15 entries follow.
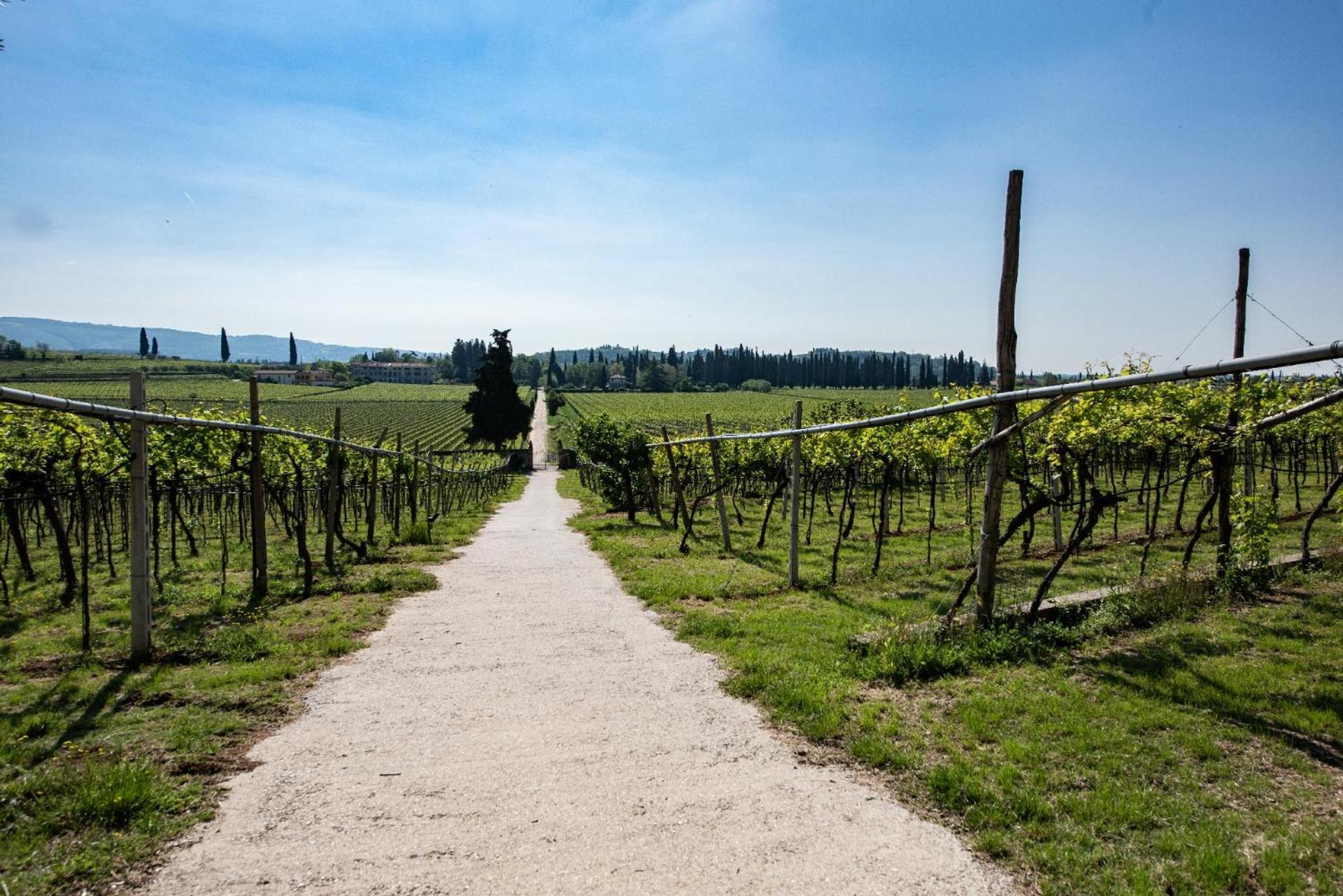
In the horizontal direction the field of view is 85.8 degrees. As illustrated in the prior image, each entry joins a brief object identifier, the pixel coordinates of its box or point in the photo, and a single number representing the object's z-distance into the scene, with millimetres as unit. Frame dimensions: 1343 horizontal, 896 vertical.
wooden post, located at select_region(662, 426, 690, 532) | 14594
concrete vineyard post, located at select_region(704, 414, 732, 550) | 12898
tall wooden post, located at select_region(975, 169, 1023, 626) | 6418
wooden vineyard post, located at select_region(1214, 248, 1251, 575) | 8570
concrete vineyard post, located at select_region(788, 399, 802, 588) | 9367
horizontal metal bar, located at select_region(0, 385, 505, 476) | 4527
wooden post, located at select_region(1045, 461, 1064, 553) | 12172
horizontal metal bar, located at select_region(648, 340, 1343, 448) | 3646
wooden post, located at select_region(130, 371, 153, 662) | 5949
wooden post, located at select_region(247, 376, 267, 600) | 8406
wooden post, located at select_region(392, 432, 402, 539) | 16062
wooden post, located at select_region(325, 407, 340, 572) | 10875
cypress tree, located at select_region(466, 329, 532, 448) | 57781
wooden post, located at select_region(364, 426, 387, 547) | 14118
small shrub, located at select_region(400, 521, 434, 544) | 14922
